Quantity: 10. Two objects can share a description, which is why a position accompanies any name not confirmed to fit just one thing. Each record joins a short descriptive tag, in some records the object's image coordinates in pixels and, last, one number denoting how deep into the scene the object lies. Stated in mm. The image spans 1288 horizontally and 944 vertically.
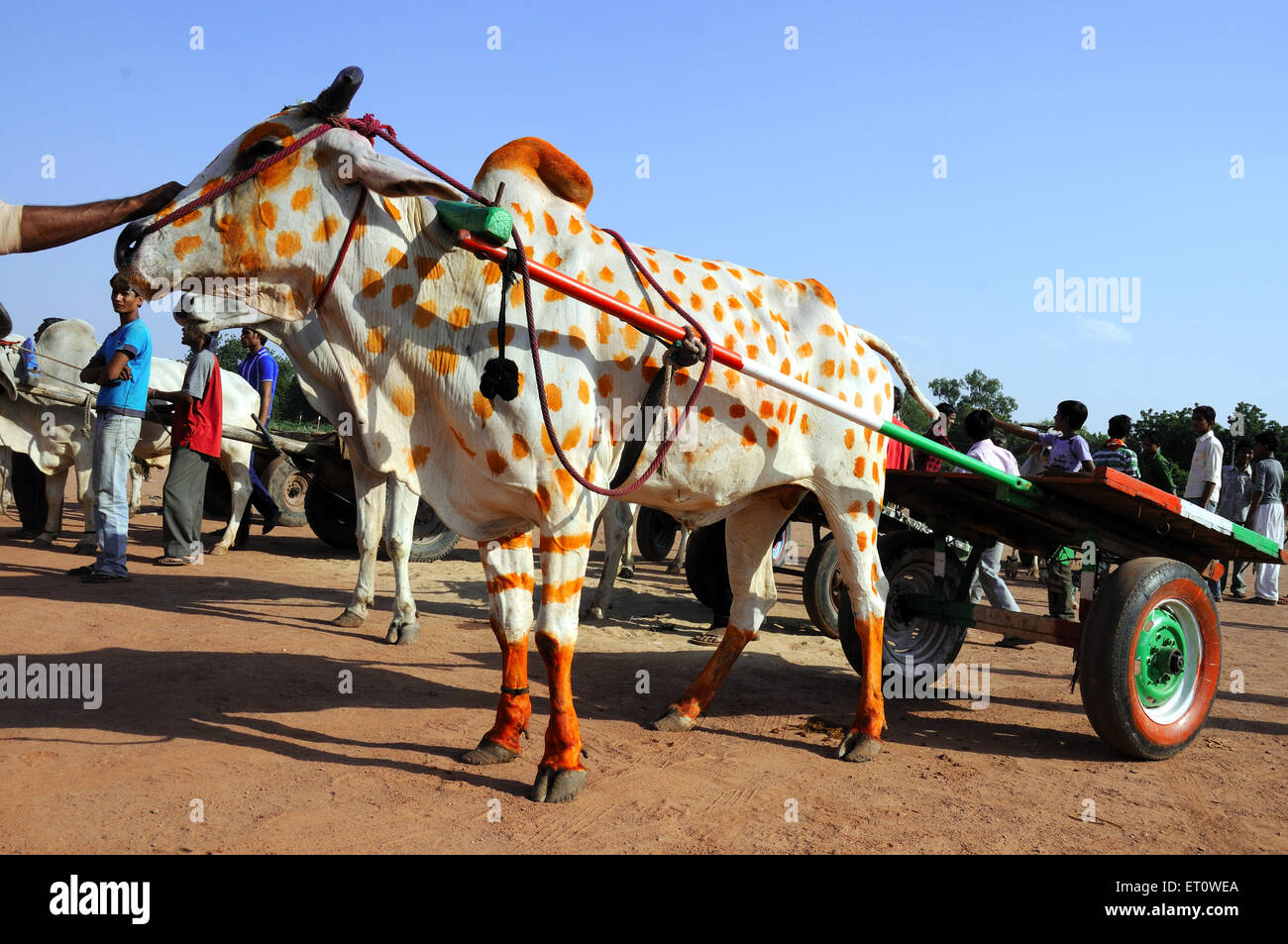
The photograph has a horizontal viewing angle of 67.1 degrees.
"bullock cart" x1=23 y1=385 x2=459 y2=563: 10430
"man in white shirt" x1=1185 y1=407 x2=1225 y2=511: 10984
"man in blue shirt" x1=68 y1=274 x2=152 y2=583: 8391
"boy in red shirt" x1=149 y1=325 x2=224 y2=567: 9375
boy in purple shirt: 7711
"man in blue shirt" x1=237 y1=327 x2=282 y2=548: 11195
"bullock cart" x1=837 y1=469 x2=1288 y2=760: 4820
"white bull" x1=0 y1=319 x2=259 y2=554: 10539
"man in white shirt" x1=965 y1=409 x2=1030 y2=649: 8047
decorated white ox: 3945
